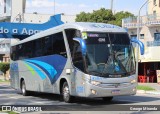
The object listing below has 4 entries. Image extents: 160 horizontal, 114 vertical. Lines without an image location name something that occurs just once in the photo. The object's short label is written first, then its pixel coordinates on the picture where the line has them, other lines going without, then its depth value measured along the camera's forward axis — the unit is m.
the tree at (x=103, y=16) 74.12
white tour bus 16.56
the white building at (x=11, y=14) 91.74
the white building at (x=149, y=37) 48.28
